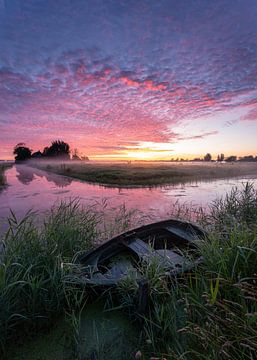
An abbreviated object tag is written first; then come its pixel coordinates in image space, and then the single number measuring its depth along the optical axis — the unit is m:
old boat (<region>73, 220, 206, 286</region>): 3.34
